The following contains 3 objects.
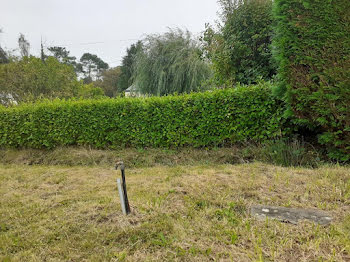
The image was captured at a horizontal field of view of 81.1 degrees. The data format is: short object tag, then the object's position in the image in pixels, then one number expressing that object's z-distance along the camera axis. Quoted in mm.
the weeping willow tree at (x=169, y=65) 10664
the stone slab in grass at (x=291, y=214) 1812
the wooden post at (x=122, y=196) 1958
